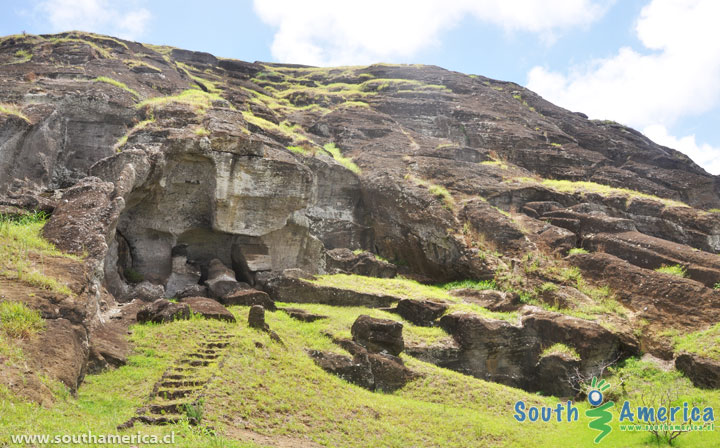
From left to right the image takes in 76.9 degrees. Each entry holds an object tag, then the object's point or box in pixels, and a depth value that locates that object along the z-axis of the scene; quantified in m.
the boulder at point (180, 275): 20.16
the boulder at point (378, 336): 15.26
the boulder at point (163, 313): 14.38
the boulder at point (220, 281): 19.17
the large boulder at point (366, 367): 13.28
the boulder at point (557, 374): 17.08
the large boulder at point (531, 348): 17.75
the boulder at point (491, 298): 20.98
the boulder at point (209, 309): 14.83
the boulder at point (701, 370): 14.60
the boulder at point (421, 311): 19.78
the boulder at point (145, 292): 17.90
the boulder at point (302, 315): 17.22
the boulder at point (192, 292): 18.89
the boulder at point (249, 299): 17.59
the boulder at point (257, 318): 14.10
